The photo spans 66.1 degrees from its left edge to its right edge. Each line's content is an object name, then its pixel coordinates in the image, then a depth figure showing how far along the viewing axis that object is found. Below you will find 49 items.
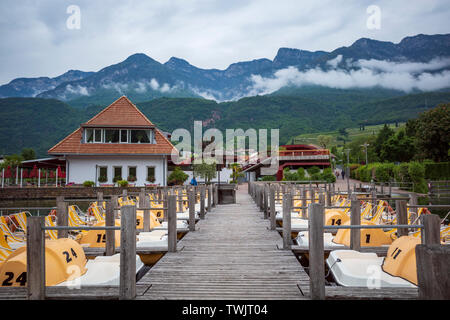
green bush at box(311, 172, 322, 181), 40.53
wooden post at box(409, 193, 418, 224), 7.36
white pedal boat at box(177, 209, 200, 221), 12.08
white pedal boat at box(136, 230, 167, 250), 7.55
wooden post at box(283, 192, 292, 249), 7.38
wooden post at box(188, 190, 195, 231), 10.05
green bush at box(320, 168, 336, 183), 40.72
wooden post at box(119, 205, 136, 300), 4.12
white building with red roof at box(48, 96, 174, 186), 32.34
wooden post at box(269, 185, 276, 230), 10.02
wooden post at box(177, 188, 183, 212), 13.80
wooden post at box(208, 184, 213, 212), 16.14
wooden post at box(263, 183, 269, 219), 13.09
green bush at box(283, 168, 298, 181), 40.56
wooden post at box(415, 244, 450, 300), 2.74
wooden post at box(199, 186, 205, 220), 12.92
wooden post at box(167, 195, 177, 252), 7.12
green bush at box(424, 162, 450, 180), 36.41
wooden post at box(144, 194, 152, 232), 9.03
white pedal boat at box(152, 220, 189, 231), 9.45
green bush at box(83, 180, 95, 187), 30.25
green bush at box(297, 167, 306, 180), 41.11
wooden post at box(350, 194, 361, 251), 6.59
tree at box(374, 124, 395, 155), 86.38
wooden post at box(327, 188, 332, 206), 11.71
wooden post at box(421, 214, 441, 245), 3.74
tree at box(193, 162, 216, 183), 38.00
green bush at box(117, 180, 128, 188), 30.83
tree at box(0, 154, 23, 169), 47.70
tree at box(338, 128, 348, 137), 142.50
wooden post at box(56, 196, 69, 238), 6.92
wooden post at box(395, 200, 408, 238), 6.52
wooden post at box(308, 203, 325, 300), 4.10
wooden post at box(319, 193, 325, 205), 9.33
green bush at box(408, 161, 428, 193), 32.23
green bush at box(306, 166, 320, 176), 45.78
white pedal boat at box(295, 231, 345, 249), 7.12
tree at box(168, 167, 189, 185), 35.91
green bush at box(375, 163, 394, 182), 41.59
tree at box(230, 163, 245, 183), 41.84
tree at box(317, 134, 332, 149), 104.82
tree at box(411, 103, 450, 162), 43.53
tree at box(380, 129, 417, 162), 69.56
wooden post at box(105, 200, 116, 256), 6.68
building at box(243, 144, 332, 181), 51.38
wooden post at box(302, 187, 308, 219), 11.41
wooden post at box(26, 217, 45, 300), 3.95
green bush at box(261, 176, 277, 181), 45.94
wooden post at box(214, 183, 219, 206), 19.94
